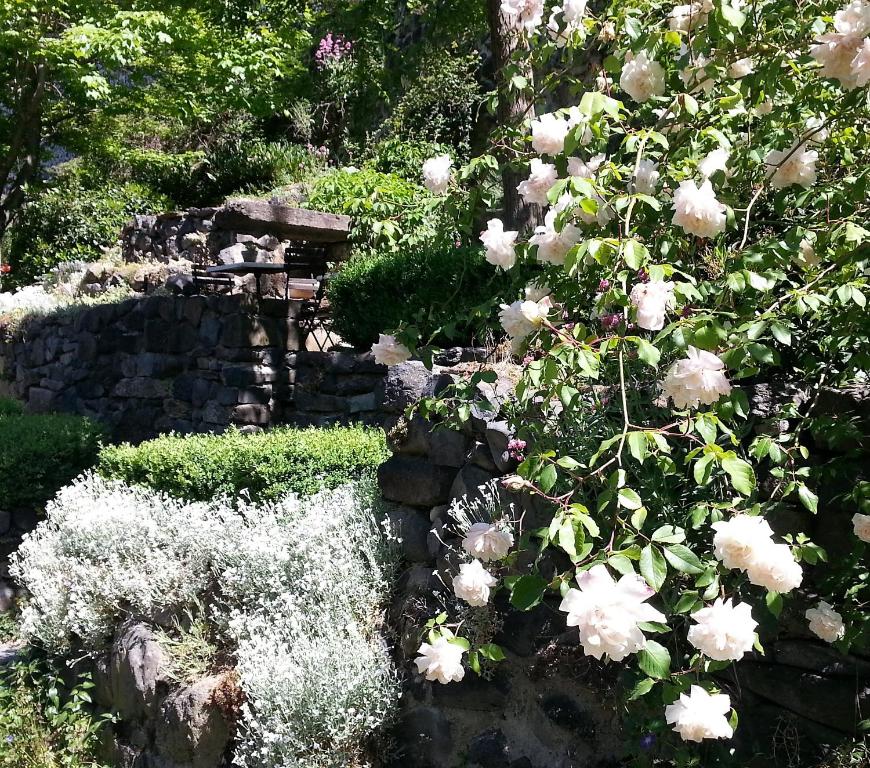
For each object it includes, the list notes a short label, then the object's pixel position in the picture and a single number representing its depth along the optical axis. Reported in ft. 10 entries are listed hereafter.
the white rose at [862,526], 7.58
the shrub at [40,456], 22.00
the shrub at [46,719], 13.39
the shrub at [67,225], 49.14
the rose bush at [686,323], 6.28
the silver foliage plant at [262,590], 10.13
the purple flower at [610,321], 8.56
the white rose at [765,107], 8.72
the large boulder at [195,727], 11.18
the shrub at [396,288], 18.21
